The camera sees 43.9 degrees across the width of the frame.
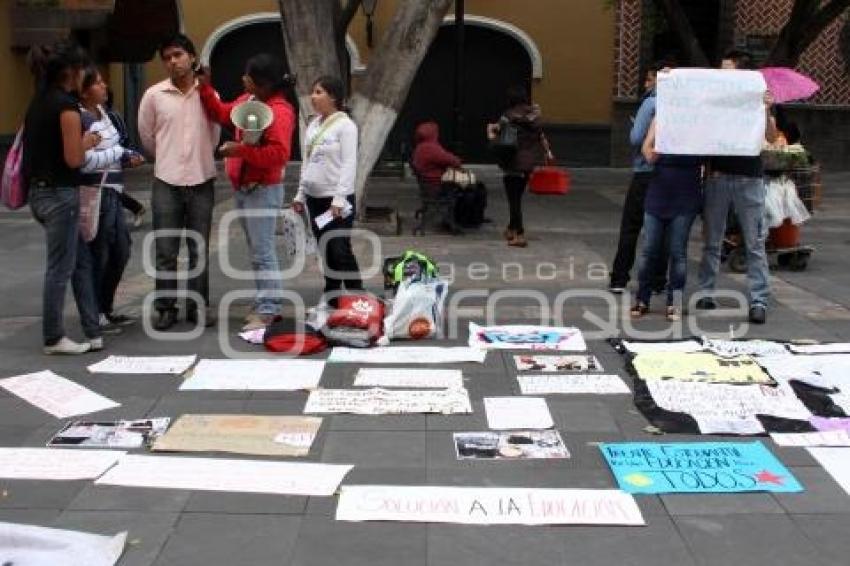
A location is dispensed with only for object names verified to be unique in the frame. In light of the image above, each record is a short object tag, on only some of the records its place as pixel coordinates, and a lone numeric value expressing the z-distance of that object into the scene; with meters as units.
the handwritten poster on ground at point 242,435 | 4.87
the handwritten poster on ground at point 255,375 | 5.90
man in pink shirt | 6.96
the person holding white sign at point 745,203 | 7.52
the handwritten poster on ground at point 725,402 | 5.24
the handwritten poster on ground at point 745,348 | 6.47
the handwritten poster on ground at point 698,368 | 5.91
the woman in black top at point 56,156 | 6.19
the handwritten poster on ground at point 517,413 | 5.27
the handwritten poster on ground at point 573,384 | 5.84
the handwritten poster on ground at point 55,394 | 5.50
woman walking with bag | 10.90
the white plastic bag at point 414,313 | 6.93
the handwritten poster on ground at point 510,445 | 4.84
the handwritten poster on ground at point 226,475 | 4.43
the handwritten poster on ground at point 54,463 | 4.57
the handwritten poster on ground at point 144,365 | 6.22
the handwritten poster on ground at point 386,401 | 5.49
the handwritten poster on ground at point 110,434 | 4.96
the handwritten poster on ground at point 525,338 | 6.81
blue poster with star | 4.45
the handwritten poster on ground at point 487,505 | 4.13
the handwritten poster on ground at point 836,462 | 4.57
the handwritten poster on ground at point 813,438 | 4.99
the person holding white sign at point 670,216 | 7.47
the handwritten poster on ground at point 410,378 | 5.94
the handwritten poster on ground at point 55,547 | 3.70
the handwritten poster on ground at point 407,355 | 6.43
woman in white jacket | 7.14
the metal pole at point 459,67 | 17.05
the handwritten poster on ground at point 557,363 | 6.30
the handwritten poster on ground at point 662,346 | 6.61
